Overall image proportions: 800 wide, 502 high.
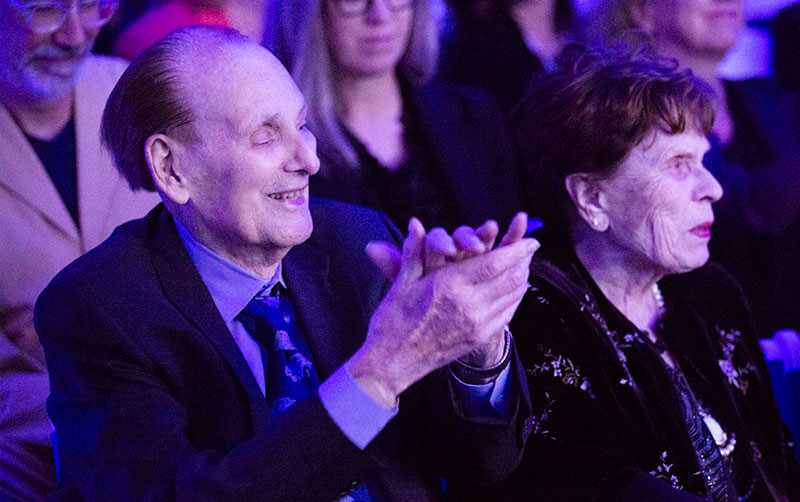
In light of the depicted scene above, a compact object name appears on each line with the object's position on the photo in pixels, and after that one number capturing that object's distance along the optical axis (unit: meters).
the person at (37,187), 3.97
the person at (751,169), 5.57
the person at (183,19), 4.33
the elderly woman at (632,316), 3.50
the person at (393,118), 4.62
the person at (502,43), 5.05
